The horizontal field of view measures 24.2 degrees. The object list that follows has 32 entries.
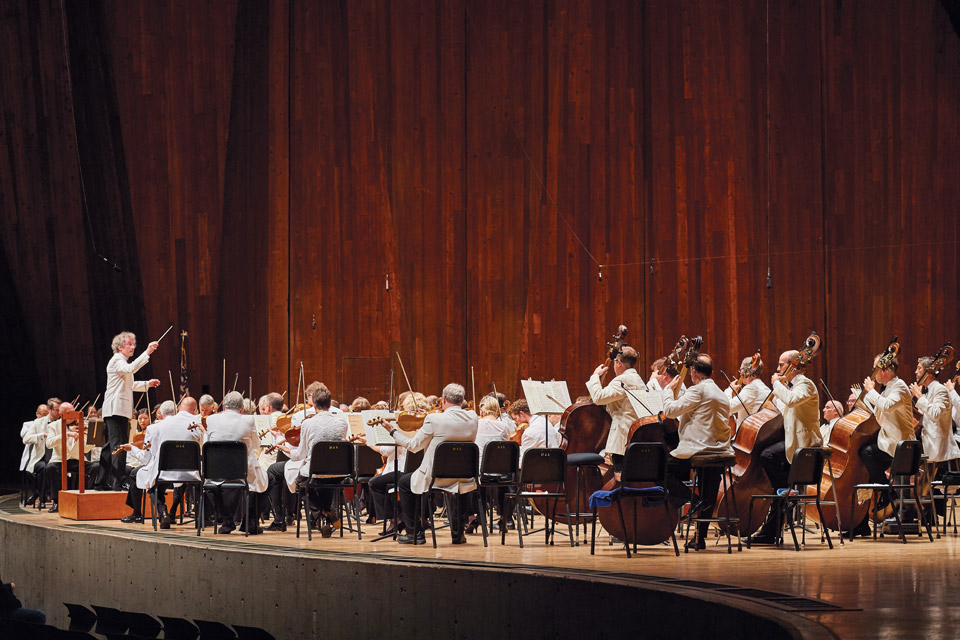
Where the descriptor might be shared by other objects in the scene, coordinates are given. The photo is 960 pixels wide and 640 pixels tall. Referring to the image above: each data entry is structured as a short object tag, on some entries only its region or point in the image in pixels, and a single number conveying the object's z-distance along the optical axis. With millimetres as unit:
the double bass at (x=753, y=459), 14814
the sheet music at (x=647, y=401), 15574
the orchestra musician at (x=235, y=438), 16191
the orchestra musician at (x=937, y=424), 17034
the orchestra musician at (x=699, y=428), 14100
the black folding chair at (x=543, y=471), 14777
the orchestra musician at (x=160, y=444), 16387
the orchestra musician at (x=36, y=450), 22406
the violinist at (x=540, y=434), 17636
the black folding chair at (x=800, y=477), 13949
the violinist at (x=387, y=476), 16387
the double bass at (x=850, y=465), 15664
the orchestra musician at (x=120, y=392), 17801
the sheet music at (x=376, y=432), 15910
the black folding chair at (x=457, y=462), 14521
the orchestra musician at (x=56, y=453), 21729
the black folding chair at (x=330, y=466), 15100
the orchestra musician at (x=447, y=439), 14890
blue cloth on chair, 13618
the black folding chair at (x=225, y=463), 15740
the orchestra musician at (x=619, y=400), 15634
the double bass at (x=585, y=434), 16477
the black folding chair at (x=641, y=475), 13340
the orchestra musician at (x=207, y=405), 18794
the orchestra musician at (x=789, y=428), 14844
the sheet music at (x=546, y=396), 16026
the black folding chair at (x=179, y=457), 15845
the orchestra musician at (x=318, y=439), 15935
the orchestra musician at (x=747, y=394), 16296
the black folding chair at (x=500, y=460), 15123
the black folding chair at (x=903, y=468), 15063
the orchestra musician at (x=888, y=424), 15755
